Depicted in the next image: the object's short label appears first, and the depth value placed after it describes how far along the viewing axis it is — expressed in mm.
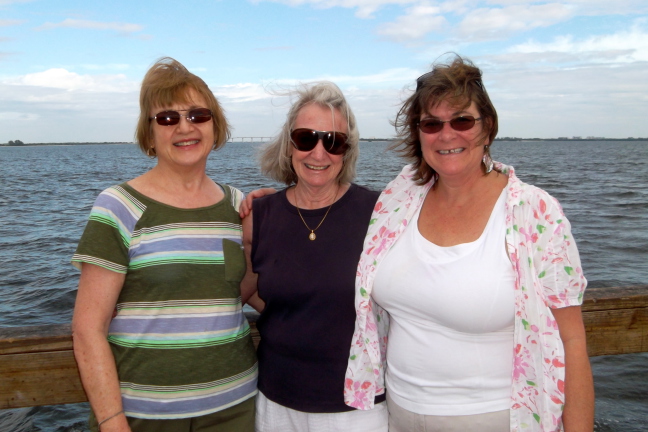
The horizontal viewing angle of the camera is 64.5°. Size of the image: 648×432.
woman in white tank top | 2162
